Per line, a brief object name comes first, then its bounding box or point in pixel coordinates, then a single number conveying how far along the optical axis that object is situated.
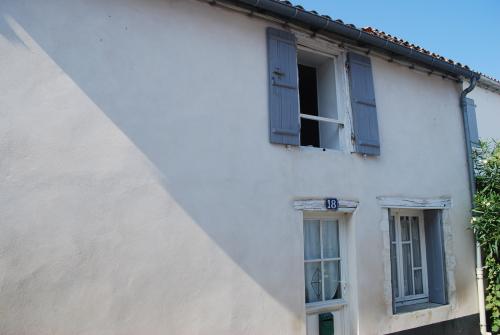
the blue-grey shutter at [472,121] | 7.70
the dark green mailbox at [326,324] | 5.14
